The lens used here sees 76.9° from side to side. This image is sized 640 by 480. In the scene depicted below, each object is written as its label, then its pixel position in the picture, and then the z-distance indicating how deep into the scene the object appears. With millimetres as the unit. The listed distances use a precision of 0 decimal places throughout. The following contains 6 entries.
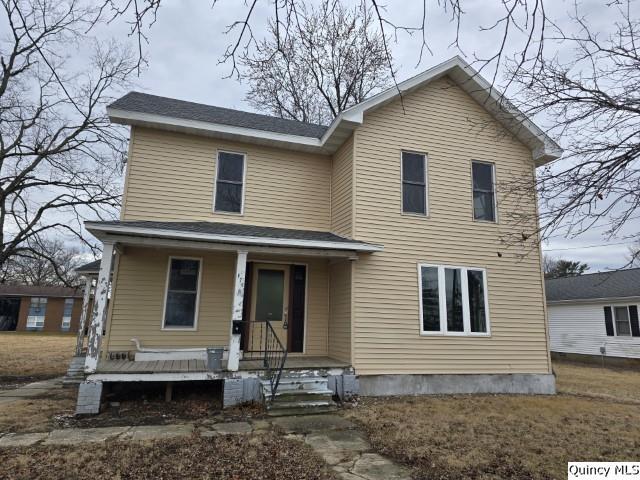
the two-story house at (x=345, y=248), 8344
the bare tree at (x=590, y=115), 4410
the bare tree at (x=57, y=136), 12164
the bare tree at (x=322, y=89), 17391
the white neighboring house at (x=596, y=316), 17641
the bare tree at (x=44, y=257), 12547
